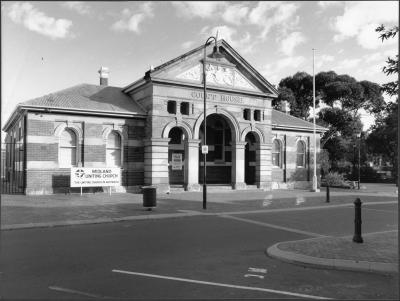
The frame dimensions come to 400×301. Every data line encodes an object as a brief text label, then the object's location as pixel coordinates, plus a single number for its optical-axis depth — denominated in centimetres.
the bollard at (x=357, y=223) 955
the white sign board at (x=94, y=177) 2259
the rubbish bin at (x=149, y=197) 1658
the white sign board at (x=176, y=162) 2858
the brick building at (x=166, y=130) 2352
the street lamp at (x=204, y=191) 1780
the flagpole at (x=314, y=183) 2985
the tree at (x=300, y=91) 4969
